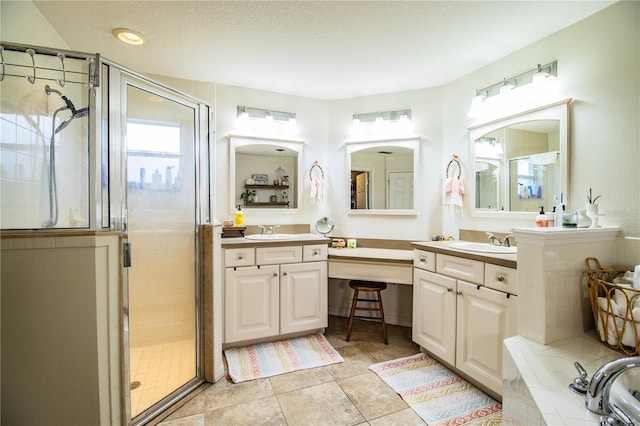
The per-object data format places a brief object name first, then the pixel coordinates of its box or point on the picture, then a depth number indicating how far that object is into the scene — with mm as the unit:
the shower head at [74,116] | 1378
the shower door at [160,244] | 1594
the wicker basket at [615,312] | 1151
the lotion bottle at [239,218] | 2650
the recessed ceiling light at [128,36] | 1870
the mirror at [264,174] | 2748
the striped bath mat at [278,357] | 2014
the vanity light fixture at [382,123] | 2789
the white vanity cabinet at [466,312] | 1608
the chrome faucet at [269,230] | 2736
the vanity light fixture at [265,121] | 2752
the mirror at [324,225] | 2936
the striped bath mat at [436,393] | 1574
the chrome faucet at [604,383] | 791
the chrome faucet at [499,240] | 2029
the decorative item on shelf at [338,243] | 2807
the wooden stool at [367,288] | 2406
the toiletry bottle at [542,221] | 1783
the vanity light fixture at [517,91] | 1860
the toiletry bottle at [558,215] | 1625
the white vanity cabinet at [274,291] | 2252
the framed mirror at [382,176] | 2785
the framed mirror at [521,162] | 1828
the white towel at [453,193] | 2473
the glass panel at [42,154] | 1320
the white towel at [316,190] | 2916
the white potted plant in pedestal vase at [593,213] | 1551
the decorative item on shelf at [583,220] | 1541
